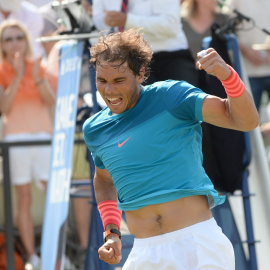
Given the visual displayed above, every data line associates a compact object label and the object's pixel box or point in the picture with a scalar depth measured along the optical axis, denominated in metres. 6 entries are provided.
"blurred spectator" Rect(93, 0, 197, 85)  10.22
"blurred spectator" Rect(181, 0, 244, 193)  10.75
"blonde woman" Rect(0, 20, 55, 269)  13.08
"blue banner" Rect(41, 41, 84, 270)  9.62
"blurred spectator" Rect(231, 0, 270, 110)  12.12
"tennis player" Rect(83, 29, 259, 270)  6.35
